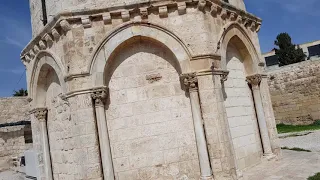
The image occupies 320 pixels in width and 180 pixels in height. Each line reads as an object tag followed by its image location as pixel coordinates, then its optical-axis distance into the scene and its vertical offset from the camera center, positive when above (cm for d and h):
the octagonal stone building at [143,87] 627 +98
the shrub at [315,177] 596 -138
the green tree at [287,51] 3941 +827
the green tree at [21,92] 4150 +782
